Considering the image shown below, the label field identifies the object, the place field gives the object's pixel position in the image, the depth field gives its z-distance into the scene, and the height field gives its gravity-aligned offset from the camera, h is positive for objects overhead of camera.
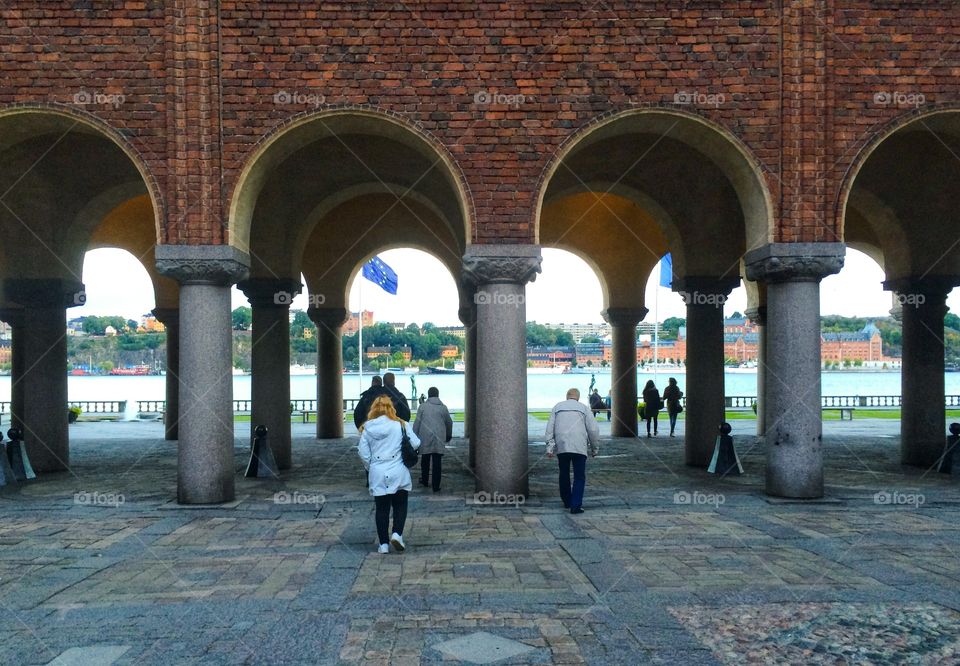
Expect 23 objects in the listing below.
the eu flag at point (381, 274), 23.62 +2.31
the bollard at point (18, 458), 12.58 -1.81
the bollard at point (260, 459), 13.11 -1.95
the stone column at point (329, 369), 19.33 -0.56
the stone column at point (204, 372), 9.67 -0.32
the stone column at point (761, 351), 19.02 -0.18
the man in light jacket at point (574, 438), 9.30 -1.15
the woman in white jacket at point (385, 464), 7.32 -1.15
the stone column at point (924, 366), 13.52 -0.42
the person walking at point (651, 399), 19.78 -1.43
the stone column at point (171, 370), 18.70 -0.53
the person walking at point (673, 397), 19.89 -1.39
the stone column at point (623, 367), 19.55 -0.57
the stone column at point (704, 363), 14.03 -0.35
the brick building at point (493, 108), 9.66 +3.09
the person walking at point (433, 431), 11.01 -1.25
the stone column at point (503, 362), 9.84 -0.21
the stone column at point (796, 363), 9.82 -0.25
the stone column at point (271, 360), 13.95 -0.23
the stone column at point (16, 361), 14.14 -0.22
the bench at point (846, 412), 27.18 -2.64
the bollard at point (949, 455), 12.69 -1.92
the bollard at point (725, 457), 12.96 -1.95
